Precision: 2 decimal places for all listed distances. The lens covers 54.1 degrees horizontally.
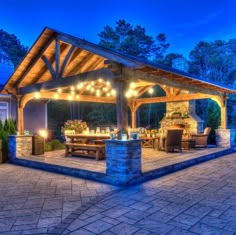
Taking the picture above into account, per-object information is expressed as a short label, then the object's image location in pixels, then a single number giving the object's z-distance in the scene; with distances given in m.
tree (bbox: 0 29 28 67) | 23.92
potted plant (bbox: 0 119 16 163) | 8.09
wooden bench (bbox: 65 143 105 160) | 7.05
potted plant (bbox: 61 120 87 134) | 9.81
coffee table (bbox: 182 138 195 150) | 9.23
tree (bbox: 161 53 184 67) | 19.81
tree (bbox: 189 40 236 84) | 20.97
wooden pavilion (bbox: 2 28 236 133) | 5.25
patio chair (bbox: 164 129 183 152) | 8.14
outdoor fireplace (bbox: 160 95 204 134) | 11.45
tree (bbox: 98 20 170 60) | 18.83
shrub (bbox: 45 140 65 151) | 9.70
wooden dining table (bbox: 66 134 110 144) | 7.54
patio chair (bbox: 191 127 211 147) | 9.51
